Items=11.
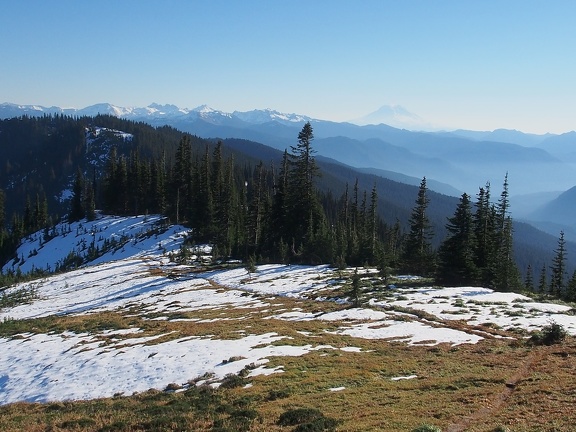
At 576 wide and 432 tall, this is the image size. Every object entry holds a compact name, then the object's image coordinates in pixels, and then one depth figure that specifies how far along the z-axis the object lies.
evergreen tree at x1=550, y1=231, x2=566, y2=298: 62.80
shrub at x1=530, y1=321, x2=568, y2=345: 22.27
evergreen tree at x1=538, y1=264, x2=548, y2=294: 60.11
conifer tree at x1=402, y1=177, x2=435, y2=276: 54.22
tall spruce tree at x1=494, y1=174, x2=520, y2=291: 47.53
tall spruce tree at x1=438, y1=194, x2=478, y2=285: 46.24
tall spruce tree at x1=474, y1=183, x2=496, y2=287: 47.53
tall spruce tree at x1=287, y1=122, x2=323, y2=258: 68.25
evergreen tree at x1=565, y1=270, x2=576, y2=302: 48.75
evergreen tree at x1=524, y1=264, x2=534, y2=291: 59.96
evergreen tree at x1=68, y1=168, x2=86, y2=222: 112.87
